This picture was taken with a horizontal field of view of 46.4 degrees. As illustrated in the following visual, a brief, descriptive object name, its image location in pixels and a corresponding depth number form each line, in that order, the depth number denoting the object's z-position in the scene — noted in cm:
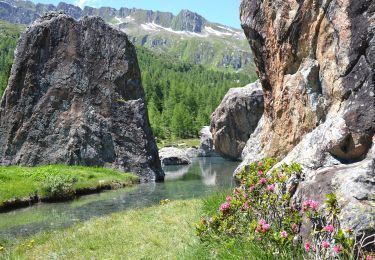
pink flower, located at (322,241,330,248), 645
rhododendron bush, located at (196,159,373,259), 673
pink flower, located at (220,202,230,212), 984
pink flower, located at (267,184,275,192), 888
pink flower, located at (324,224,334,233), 669
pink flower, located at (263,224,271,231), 753
